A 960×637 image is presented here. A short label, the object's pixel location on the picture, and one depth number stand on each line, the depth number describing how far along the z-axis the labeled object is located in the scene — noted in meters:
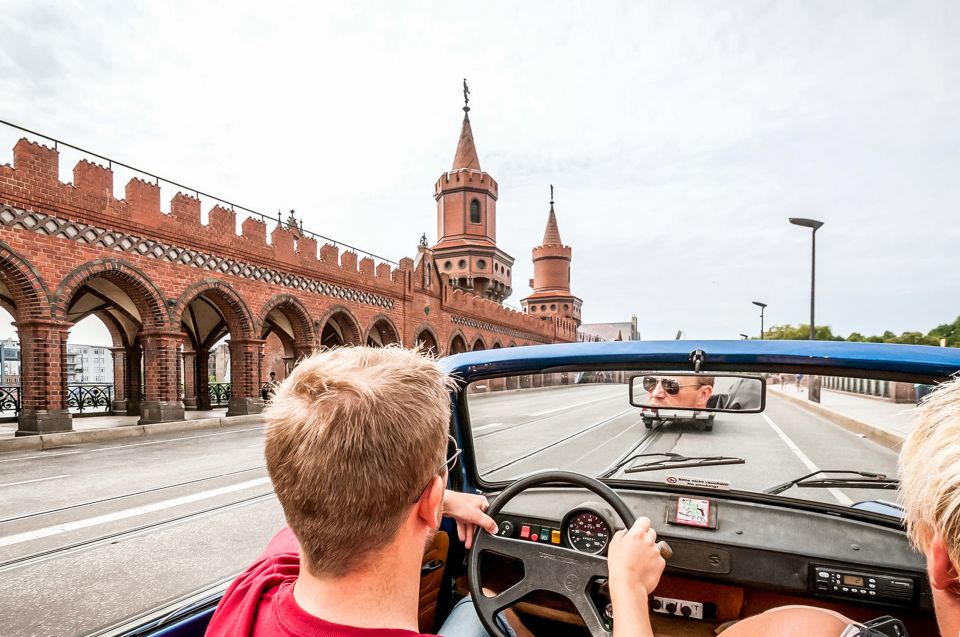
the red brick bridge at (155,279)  12.02
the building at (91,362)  67.62
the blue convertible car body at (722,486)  1.73
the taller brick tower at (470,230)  45.59
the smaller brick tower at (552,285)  61.22
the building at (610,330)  98.25
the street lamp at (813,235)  17.88
